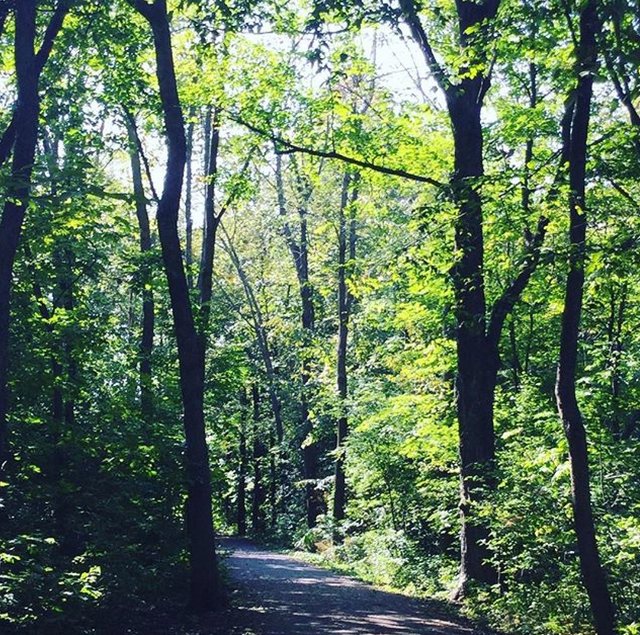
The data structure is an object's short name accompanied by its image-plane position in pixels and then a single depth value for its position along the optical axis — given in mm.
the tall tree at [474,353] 12211
